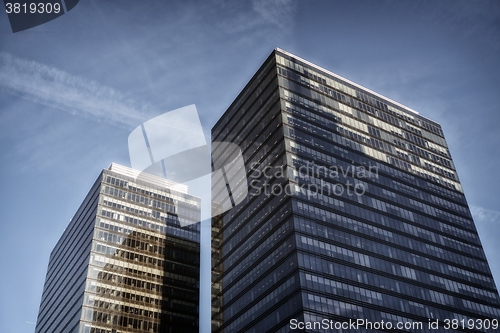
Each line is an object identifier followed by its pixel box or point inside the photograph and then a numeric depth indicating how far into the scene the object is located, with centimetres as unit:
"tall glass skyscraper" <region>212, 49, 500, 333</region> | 9756
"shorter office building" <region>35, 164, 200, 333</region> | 12962
